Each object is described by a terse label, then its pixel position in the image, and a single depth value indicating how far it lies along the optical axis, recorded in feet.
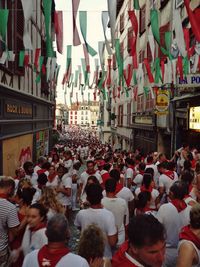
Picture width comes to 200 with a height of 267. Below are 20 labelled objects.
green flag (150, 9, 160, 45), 36.42
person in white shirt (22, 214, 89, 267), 10.55
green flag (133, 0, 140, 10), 33.01
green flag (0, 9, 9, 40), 33.22
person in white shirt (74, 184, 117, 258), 16.10
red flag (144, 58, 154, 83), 52.47
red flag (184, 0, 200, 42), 30.42
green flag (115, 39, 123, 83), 45.02
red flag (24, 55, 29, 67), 48.29
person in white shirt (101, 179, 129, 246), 18.71
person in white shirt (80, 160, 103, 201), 30.07
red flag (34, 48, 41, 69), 50.21
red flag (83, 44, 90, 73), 43.50
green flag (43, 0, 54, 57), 31.09
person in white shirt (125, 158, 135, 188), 32.84
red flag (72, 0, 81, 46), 29.81
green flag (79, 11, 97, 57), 33.86
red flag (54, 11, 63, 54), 35.12
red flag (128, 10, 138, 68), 35.67
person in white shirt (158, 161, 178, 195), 25.93
